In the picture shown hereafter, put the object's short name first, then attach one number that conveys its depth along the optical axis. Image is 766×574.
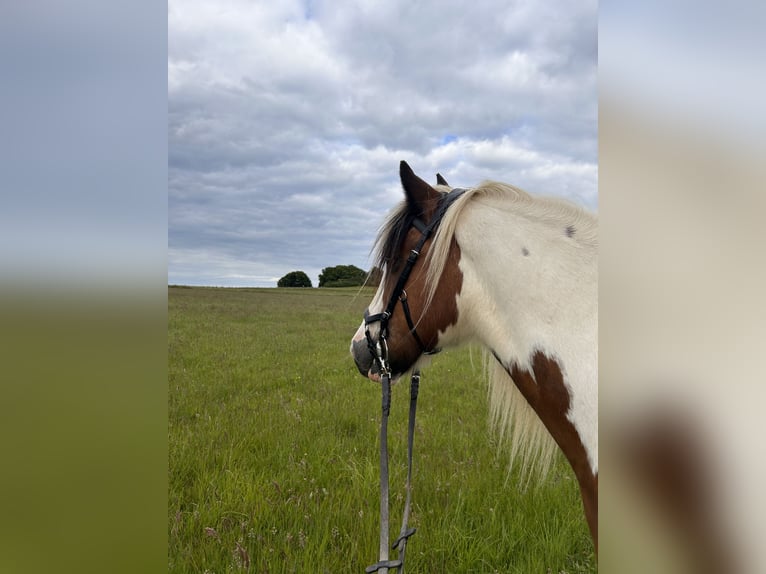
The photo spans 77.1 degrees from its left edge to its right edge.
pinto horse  1.87
